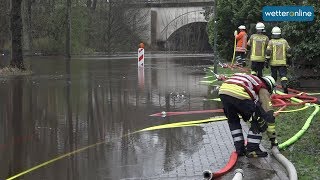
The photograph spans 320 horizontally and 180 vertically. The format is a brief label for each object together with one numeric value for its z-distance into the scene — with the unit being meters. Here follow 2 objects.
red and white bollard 24.34
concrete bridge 55.94
